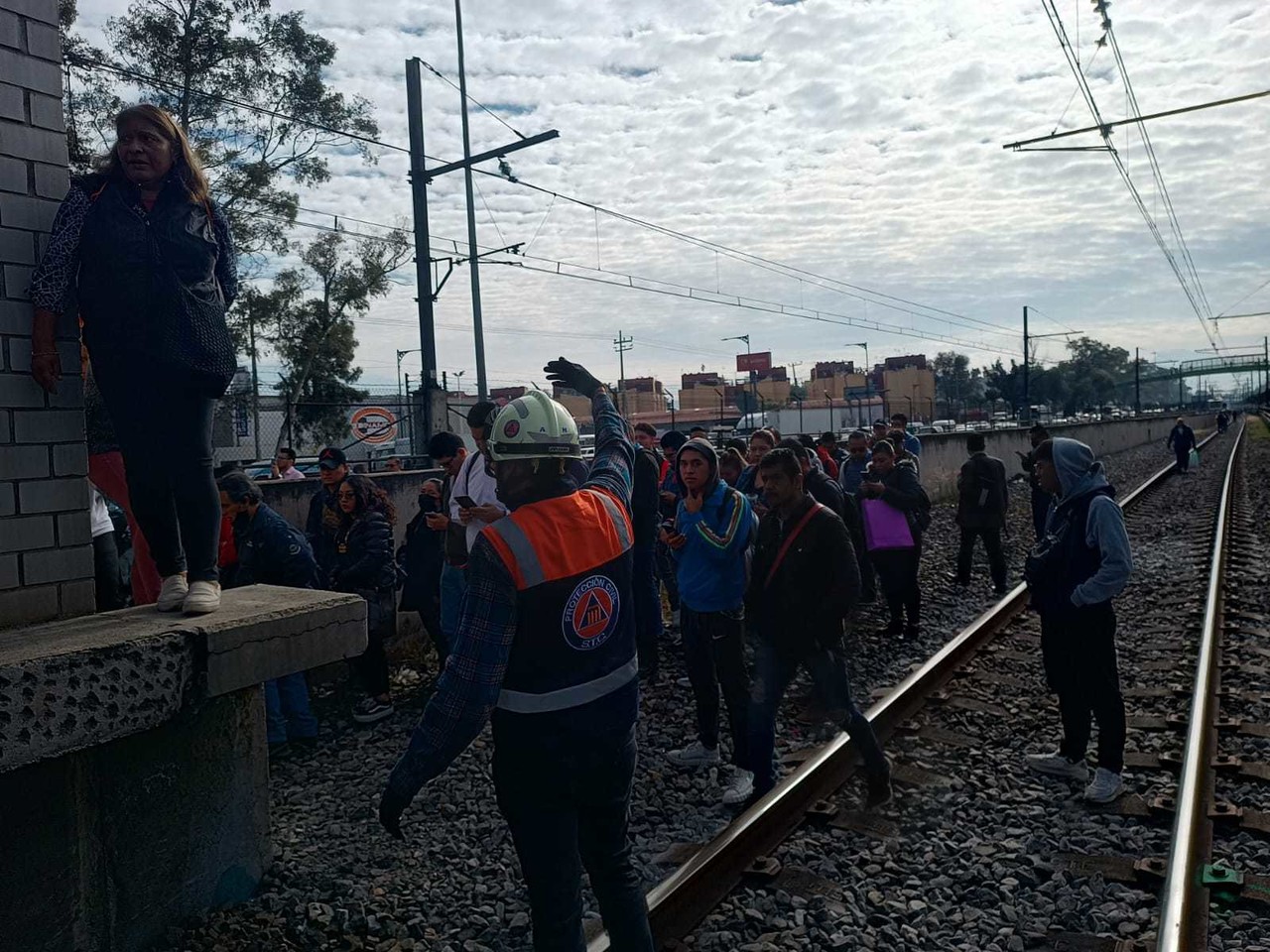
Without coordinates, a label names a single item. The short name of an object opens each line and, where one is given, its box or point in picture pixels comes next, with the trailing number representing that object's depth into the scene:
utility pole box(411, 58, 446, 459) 14.58
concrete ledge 2.70
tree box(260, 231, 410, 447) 28.09
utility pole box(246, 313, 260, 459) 22.07
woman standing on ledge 3.19
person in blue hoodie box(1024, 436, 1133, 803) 4.69
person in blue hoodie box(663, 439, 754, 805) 5.24
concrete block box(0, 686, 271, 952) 3.12
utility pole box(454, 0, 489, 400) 18.31
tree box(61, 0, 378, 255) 18.78
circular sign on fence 14.41
